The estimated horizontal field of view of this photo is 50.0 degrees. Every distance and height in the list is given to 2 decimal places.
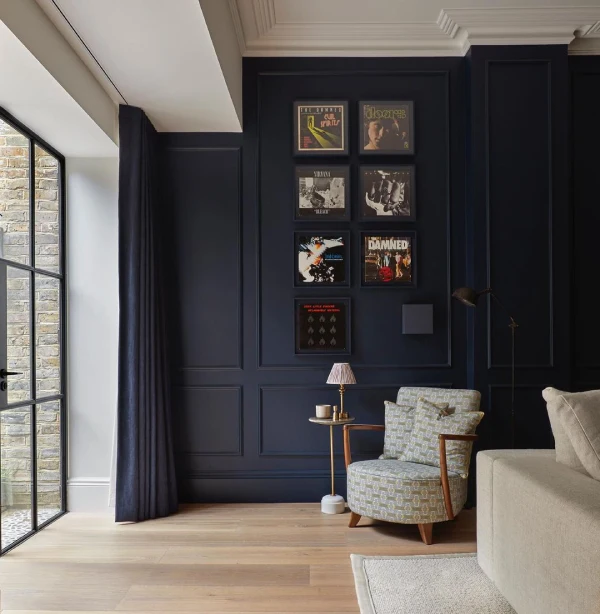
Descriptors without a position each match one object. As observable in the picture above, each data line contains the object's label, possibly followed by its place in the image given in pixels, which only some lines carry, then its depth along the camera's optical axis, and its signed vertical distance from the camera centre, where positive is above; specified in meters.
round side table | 4.32 -1.25
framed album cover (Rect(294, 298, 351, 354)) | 4.68 -0.08
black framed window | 3.63 -0.11
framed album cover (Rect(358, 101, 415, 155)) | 4.71 +1.38
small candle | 4.43 -0.66
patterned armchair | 3.68 -0.92
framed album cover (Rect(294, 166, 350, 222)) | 4.71 +0.90
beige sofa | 1.93 -0.76
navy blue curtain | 4.21 -0.27
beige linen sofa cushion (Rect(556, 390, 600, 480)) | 2.31 -0.40
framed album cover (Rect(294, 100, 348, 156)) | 4.72 +1.38
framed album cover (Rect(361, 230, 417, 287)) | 4.68 +0.42
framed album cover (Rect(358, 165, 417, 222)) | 4.70 +0.90
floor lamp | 4.14 +0.04
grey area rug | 2.75 -1.26
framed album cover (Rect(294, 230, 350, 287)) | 4.70 +0.41
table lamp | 4.31 -0.40
